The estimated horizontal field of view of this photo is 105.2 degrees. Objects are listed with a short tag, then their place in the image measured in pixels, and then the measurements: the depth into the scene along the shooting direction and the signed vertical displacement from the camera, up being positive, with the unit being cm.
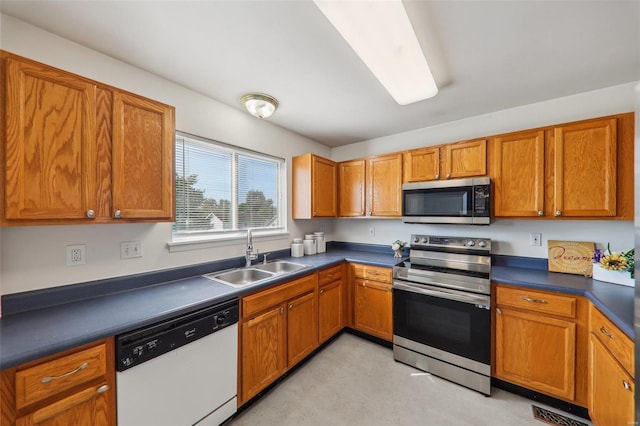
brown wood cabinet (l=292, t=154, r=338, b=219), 295 +30
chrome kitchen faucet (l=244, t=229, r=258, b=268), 240 -41
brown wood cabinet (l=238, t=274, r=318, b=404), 178 -100
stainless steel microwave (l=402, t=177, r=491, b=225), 225 +9
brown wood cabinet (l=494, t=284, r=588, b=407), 172 -98
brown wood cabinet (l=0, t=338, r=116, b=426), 94 -75
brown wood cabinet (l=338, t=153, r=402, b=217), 287 +30
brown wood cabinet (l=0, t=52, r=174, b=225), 113 +33
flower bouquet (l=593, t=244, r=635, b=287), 171 -41
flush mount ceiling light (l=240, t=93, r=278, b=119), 212 +94
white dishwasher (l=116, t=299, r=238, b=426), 123 -91
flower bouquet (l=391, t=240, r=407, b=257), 291 -44
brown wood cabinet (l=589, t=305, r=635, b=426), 122 -91
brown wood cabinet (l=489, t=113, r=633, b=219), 179 +32
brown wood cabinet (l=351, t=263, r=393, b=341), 257 -98
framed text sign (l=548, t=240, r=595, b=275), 205 -40
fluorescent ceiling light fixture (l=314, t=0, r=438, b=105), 108 +90
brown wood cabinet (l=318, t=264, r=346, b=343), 251 -99
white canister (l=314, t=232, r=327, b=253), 324 -43
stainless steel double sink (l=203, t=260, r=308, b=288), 218 -59
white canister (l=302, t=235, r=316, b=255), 312 -45
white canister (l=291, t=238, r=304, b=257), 296 -46
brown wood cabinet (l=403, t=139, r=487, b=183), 234 +50
